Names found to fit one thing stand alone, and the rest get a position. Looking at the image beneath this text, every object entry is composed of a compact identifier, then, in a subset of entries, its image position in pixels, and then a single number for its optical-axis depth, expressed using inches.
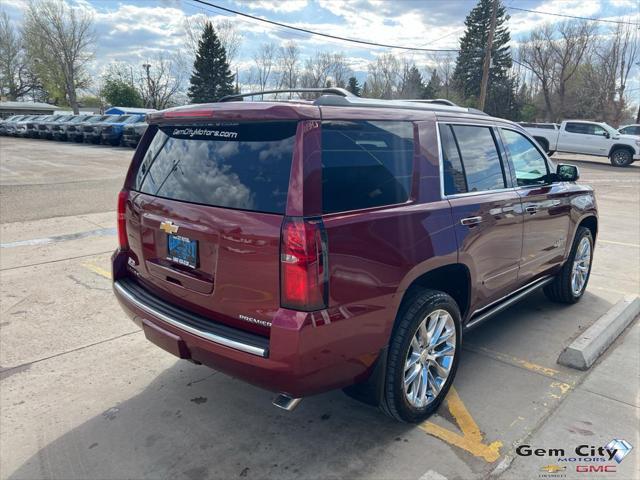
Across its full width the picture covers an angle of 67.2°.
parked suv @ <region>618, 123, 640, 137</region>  1045.8
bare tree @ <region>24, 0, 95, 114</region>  2274.9
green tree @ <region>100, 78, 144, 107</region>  2405.3
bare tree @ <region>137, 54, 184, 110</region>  2662.4
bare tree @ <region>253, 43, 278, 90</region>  2578.7
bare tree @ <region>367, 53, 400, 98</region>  2593.5
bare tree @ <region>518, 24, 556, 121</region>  2203.5
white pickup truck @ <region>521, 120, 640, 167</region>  866.8
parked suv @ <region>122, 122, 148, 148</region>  912.9
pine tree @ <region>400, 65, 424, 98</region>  2605.8
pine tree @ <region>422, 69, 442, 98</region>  2519.7
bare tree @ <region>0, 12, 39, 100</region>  2677.2
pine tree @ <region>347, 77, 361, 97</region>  2513.9
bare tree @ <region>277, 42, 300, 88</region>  2476.6
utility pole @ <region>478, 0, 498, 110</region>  1034.7
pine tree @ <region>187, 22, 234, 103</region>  1977.1
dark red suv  88.4
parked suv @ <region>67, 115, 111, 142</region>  1104.2
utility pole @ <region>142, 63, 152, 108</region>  2620.6
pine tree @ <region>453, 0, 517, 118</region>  2105.1
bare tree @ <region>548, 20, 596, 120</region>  2124.8
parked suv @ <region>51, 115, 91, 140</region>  1161.4
